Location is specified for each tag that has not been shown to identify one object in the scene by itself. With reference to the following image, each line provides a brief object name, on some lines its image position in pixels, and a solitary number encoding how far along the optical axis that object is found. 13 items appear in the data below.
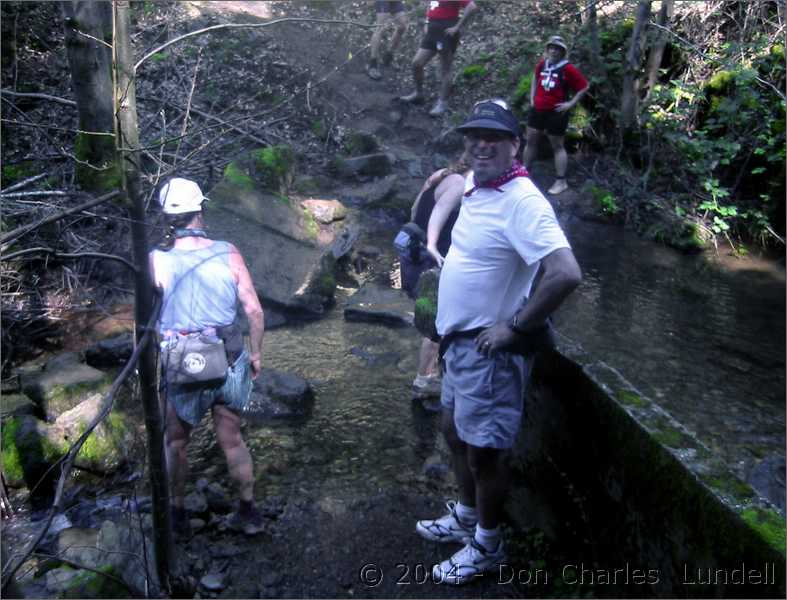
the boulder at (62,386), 5.36
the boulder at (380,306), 6.96
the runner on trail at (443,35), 10.66
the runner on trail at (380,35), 12.29
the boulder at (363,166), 10.51
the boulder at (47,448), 4.73
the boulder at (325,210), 9.06
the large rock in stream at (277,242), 7.23
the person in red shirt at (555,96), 9.27
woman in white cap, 3.61
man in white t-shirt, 2.98
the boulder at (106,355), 6.21
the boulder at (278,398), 5.28
